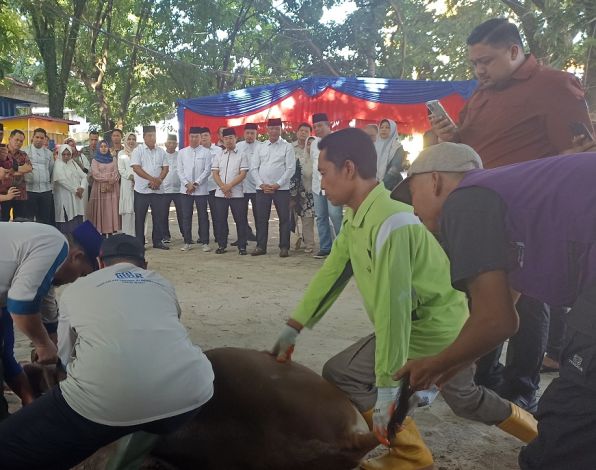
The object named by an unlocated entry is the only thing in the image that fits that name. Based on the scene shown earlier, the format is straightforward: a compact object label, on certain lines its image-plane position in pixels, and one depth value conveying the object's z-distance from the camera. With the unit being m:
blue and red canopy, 10.27
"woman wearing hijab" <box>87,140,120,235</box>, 9.24
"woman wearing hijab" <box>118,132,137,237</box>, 9.30
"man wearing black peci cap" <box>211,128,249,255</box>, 8.65
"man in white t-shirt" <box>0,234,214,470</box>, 2.00
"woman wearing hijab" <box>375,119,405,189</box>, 7.23
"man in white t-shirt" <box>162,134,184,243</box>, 9.37
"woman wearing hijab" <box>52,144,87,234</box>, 8.68
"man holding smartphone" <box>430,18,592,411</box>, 3.01
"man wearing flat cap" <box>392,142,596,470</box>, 1.36
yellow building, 19.36
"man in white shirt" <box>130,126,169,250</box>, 9.09
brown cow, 2.33
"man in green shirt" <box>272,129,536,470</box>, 2.20
